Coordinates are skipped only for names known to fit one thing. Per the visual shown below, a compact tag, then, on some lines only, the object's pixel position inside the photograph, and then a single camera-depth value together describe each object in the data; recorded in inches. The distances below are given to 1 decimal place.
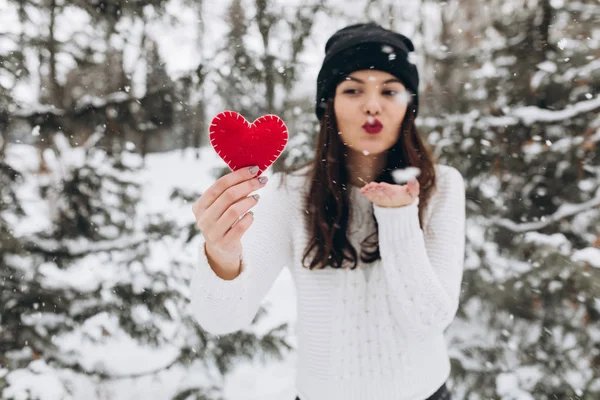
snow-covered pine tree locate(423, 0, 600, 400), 116.0
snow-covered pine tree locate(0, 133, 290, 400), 112.0
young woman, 55.2
